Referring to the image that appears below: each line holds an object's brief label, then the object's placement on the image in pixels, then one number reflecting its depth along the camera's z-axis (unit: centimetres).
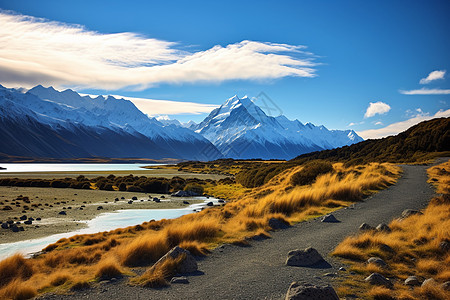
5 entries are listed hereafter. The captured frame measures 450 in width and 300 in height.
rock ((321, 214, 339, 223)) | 1406
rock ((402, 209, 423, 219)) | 1349
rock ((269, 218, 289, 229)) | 1380
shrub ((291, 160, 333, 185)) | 3058
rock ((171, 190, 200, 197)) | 4898
